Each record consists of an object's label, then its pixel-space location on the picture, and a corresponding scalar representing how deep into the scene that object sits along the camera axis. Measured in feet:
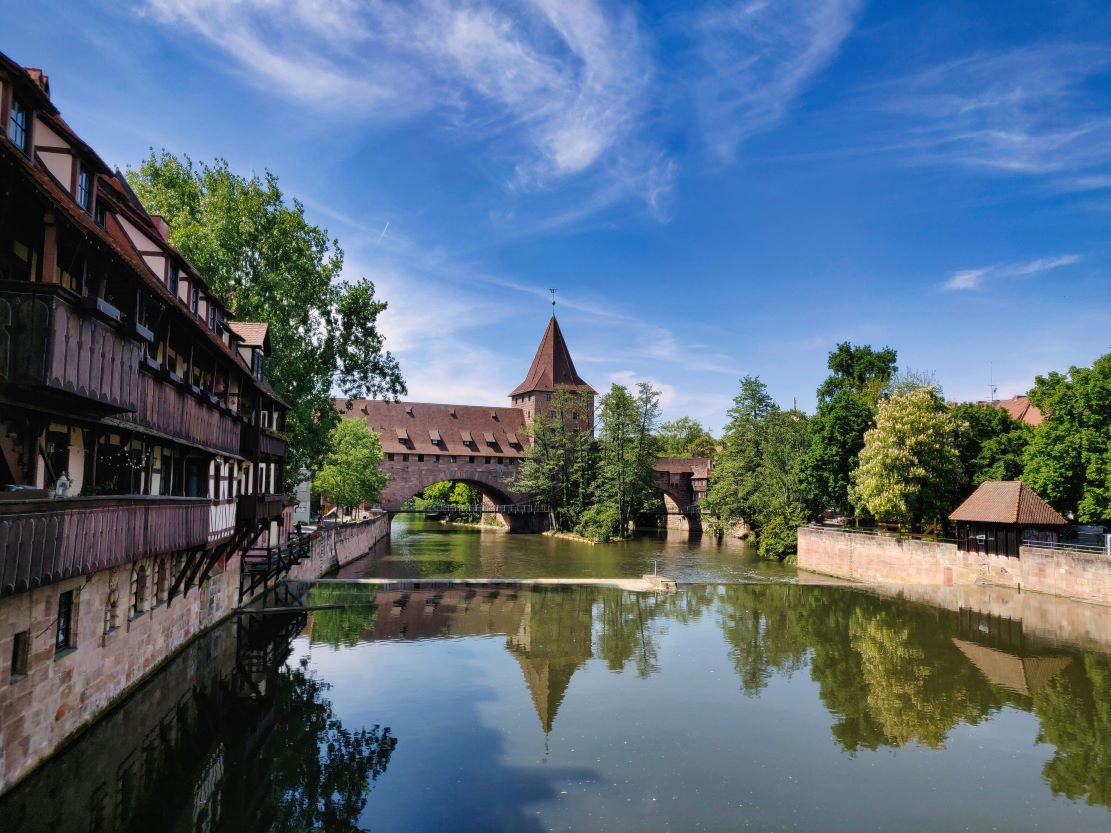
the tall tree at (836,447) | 138.21
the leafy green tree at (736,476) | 179.01
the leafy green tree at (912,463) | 117.50
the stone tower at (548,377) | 248.93
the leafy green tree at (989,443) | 116.57
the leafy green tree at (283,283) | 88.02
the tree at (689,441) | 334.65
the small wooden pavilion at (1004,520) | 93.97
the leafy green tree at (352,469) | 149.07
